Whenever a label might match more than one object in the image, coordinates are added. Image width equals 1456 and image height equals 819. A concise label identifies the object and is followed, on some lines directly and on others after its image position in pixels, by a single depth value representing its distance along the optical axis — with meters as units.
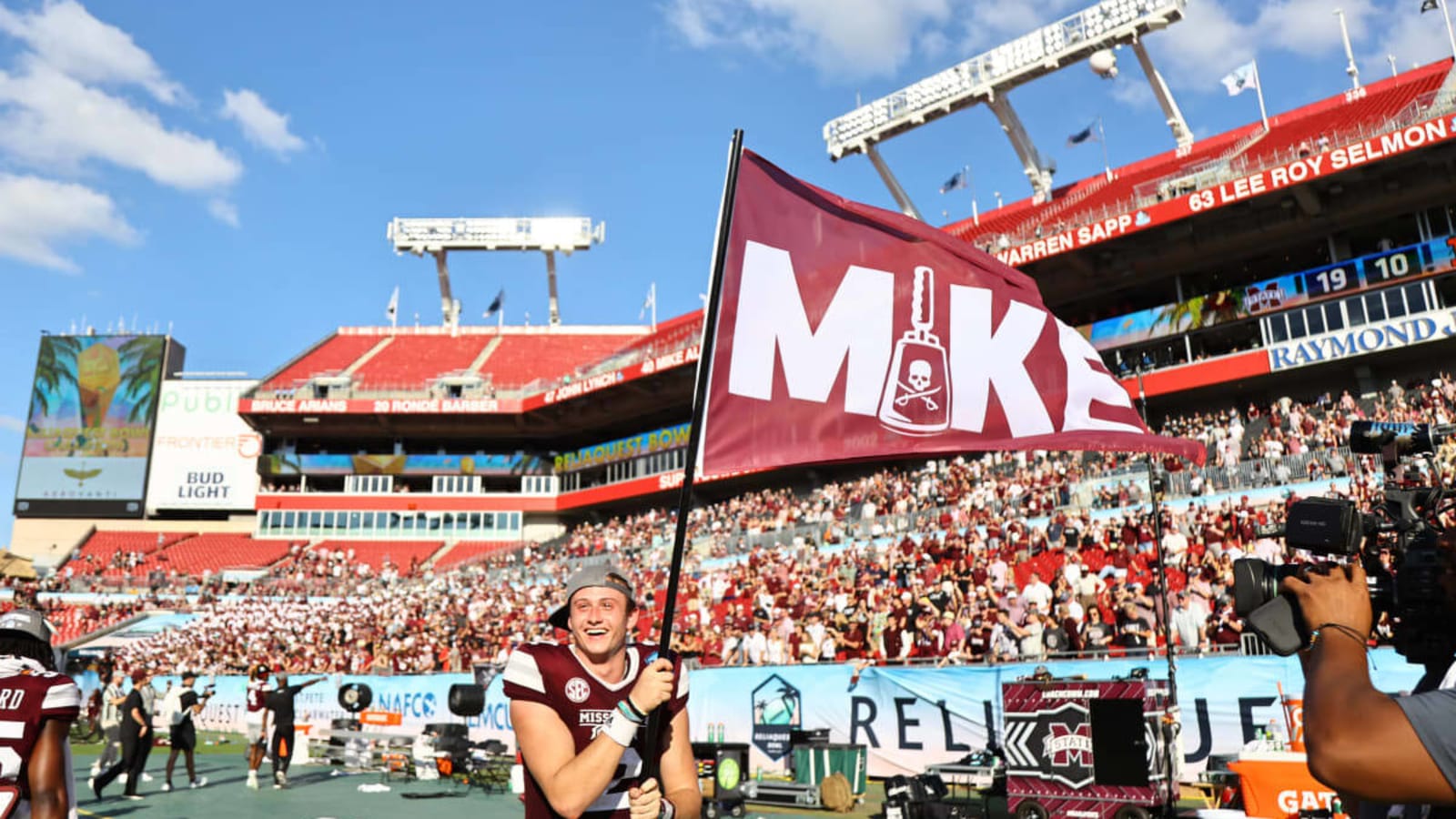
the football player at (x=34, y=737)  3.86
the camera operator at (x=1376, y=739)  1.82
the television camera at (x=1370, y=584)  2.19
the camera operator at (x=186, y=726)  14.40
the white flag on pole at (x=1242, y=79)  37.44
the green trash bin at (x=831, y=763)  11.90
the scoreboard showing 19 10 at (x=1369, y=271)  27.72
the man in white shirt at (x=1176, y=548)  16.27
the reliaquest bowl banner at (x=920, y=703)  11.03
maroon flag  4.77
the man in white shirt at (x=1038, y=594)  14.85
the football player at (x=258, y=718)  15.08
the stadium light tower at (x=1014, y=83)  38.44
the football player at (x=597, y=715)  2.76
